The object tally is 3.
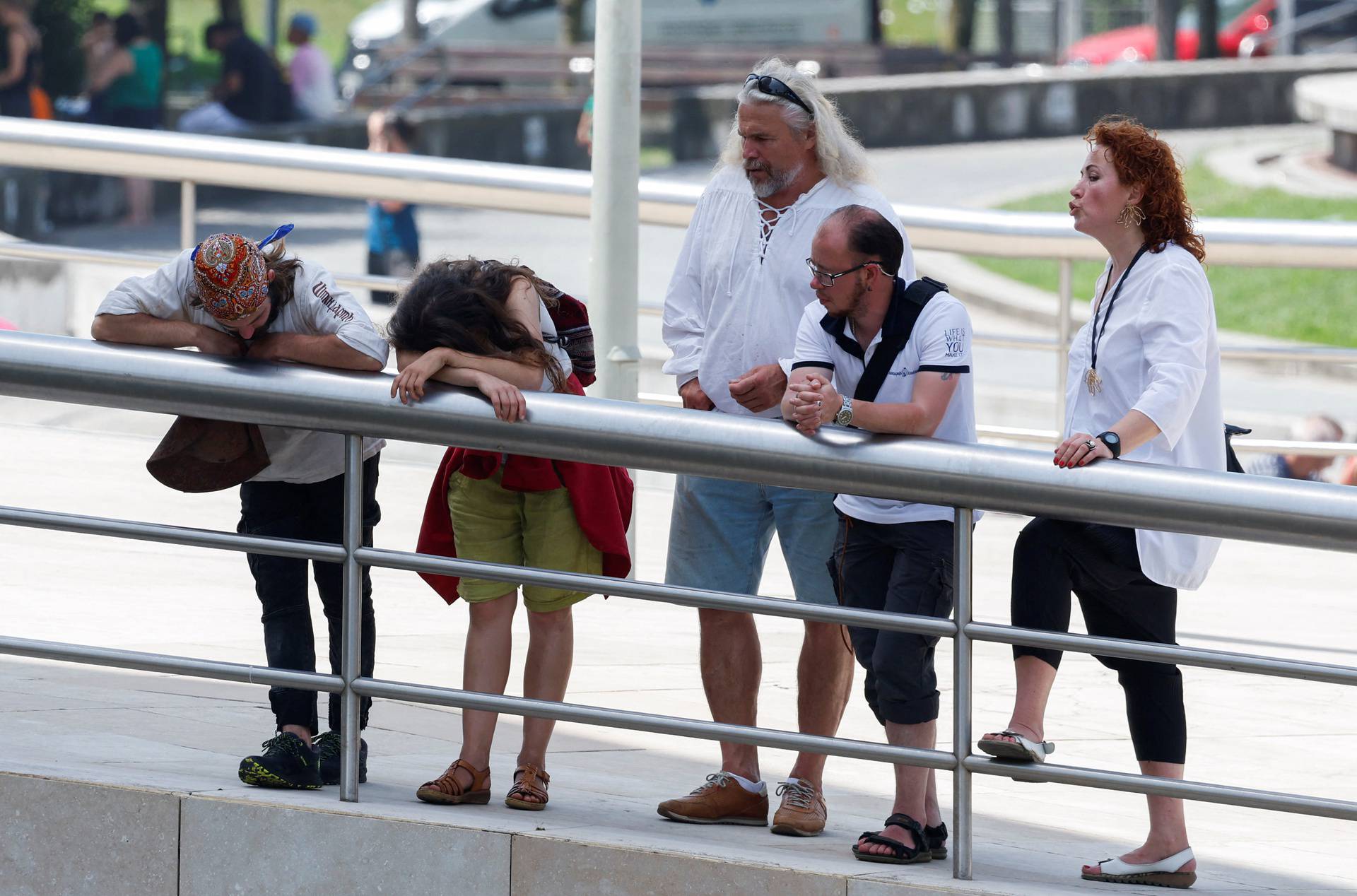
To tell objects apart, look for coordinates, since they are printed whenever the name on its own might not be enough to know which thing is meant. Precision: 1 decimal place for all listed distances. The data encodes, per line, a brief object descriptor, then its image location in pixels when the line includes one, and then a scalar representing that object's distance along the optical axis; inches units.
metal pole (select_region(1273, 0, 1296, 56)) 2659.9
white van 2519.7
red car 2815.0
